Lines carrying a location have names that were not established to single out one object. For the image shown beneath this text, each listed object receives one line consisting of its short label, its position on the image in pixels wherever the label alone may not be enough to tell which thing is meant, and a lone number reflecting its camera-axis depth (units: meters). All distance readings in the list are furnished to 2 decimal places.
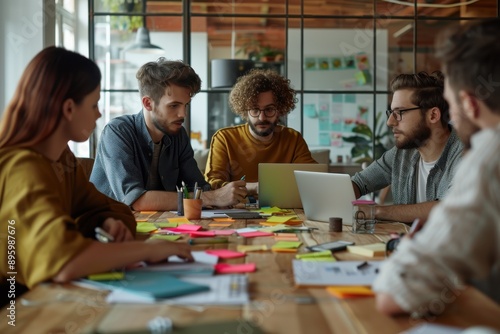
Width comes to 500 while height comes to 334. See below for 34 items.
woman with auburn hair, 1.36
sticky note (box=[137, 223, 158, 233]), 2.20
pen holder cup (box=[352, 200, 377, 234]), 2.23
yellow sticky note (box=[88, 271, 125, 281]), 1.39
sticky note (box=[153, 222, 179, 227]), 2.34
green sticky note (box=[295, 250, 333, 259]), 1.70
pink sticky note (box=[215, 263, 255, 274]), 1.50
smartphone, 1.81
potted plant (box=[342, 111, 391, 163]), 5.80
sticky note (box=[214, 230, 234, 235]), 2.15
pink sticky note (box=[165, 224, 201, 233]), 2.22
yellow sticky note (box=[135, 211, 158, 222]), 2.54
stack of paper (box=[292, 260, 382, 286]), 1.39
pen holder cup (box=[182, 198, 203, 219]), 2.54
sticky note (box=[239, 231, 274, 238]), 2.09
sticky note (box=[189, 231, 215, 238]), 2.10
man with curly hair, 3.88
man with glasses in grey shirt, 2.99
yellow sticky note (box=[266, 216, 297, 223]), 2.47
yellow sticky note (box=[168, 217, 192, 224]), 2.46
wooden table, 1.08
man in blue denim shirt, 3.01
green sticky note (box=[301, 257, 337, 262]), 1.67
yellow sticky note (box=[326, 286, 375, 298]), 1.28
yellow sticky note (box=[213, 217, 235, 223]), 2.50
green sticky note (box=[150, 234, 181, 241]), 2.04
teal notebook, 1.26
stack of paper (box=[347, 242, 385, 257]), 1.76
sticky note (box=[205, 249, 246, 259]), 1.70
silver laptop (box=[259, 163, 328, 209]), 2.98
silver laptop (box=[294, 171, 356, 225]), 2.39
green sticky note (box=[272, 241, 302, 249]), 1.85
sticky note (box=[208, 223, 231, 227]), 2.41
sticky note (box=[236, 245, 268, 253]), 1.81
